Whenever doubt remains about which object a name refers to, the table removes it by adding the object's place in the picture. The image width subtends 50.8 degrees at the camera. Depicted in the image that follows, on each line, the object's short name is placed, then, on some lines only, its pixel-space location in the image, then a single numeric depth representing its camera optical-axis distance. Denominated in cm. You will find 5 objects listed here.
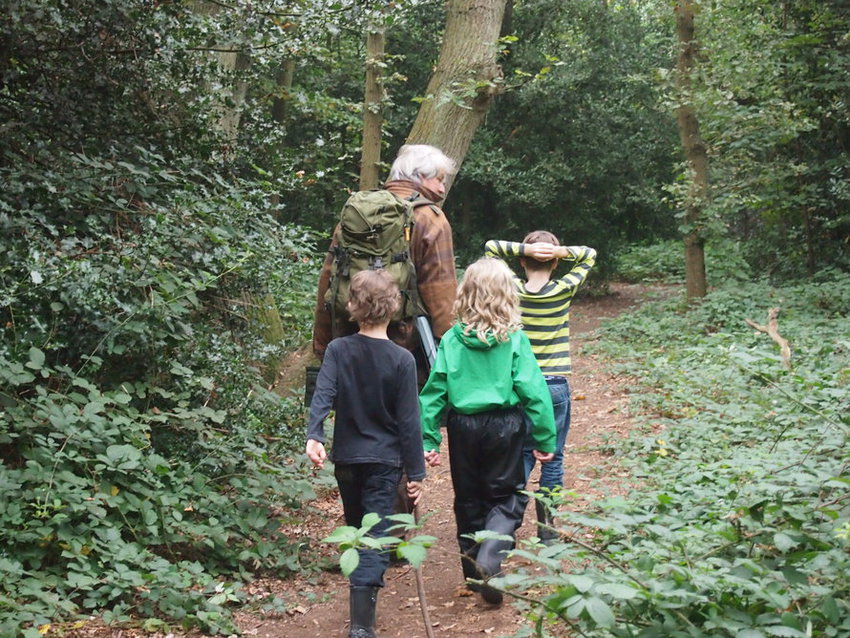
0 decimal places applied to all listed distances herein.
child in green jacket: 462
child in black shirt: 434
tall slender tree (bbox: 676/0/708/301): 1505
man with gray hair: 524
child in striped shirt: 527
